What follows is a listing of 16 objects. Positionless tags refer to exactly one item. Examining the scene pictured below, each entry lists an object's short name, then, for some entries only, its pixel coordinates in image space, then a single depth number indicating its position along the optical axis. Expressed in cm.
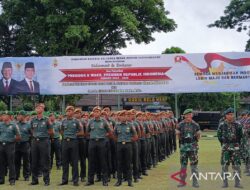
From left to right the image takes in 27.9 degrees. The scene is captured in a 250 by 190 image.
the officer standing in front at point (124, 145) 1192
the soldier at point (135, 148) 1223
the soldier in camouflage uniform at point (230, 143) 1095
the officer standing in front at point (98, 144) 1201
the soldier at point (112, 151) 1311
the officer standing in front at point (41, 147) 1215
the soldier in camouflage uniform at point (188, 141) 1120
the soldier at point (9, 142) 1238
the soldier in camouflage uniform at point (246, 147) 1342
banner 2102
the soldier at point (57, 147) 1585
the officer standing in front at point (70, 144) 1216
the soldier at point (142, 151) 1356
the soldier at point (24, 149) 1318
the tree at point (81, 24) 3256
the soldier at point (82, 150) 1286
